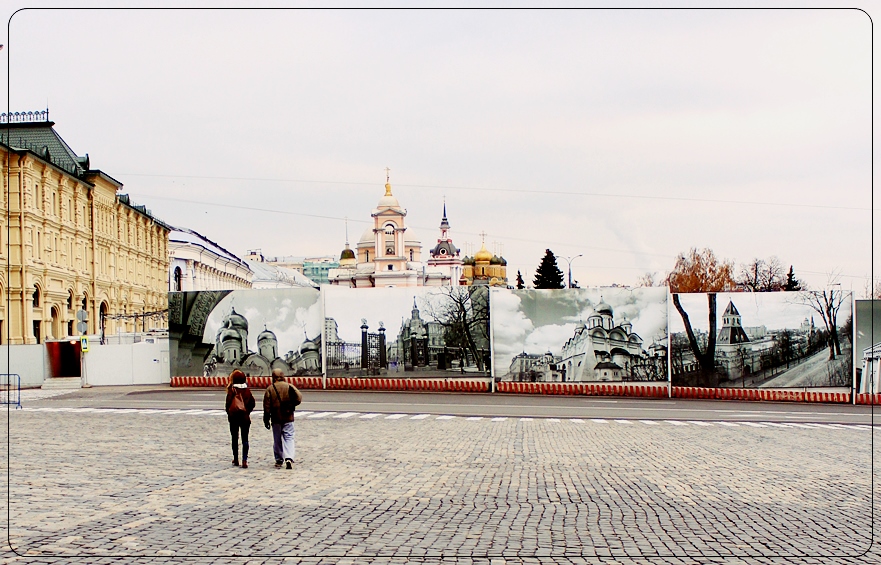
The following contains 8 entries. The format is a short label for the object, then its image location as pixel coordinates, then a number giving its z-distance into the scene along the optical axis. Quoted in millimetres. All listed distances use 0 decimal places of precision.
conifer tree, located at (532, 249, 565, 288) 123238
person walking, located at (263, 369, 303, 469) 14875
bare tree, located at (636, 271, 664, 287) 110500
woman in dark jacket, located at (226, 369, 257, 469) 15102
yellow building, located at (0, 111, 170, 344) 52938
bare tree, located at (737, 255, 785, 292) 95625
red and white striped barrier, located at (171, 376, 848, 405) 38812
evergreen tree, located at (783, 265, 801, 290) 93250
